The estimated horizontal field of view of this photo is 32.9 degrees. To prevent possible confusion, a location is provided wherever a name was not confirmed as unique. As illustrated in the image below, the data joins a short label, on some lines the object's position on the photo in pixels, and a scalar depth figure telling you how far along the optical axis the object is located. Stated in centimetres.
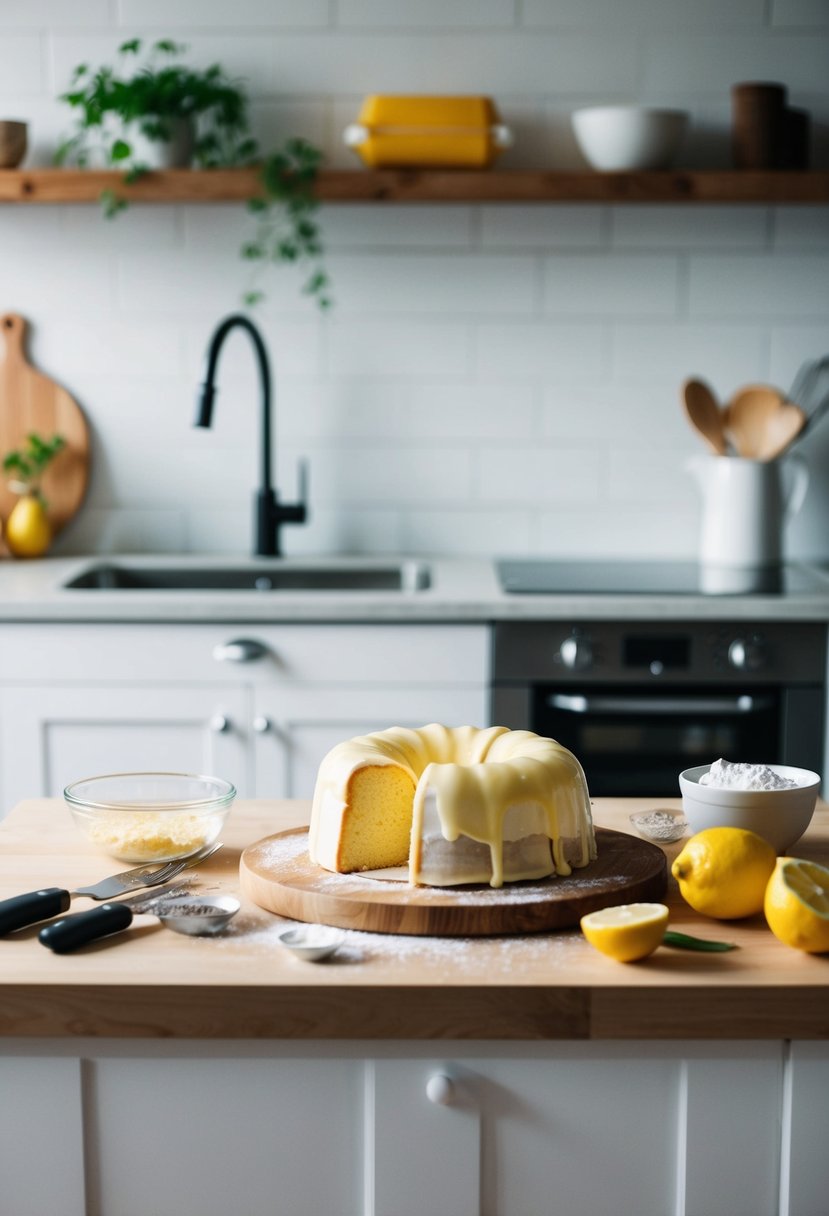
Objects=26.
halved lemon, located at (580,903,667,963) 115
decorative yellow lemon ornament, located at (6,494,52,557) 322
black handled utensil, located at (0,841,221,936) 123
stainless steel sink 319
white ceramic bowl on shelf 294
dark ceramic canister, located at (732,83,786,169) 303
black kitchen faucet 304
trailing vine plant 300
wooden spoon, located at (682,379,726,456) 304
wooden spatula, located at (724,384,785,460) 307
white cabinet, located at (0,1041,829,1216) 115
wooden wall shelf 293
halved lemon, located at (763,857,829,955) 118
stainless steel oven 268
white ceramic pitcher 293
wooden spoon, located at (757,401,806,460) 297
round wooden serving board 123
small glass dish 150
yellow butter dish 295
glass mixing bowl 140
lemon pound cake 126
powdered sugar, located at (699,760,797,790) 140
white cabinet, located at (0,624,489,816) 270
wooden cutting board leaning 329
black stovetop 278
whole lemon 125
